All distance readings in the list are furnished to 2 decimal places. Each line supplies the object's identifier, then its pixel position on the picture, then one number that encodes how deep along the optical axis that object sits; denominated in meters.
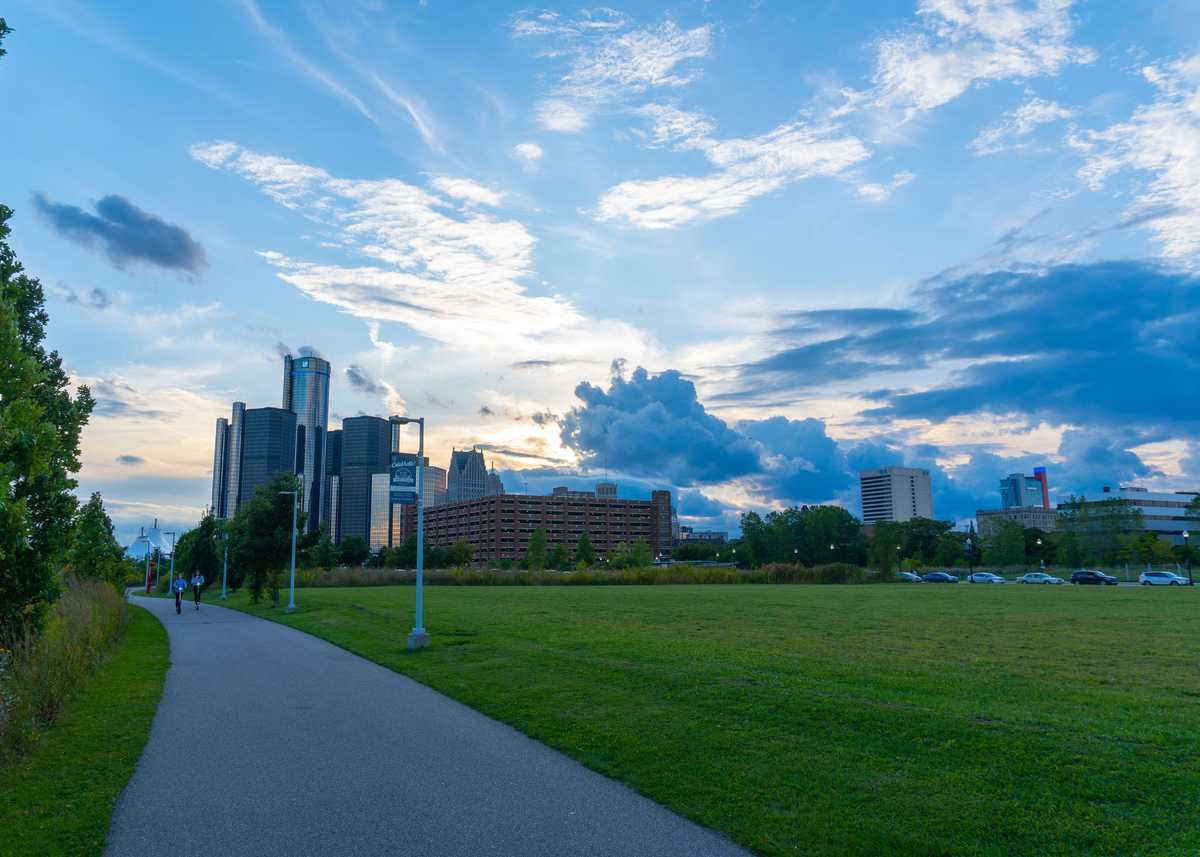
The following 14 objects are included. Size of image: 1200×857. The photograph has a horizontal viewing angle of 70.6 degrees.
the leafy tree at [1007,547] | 120.31
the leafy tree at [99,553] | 39.56
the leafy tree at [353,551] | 162.00
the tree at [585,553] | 135.15
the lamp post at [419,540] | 21.72
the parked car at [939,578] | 82.97
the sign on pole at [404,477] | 22.88
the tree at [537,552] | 127.81
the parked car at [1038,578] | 75.06
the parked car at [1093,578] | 71.81
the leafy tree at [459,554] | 130.38
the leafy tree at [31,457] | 9.13
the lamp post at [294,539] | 39.95
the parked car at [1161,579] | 67.81
